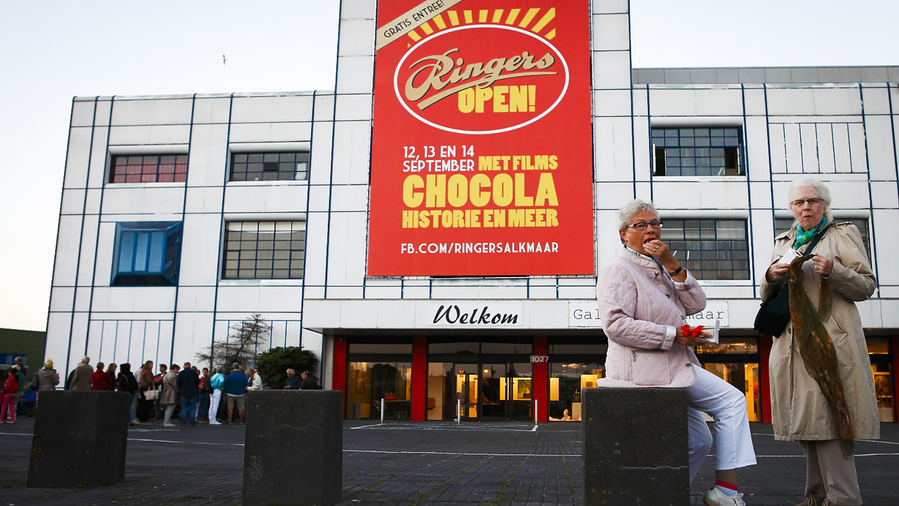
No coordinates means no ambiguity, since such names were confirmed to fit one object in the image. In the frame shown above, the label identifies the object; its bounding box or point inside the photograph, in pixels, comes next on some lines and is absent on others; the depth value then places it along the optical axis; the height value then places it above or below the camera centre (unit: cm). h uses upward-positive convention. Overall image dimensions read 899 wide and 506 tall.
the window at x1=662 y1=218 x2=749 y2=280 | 2362 +461
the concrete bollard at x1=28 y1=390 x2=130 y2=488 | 602 -51
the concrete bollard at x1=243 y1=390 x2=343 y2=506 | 479 -43
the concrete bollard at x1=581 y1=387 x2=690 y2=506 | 383 -29
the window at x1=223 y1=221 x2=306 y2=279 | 2489 +444
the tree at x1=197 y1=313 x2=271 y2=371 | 2391 +120
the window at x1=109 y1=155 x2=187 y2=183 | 2602 +741
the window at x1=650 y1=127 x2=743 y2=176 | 2461 +793
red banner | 2312 +786
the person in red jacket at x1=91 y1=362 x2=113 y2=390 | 1722 -1
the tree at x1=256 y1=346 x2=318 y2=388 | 2270 +61
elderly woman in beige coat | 418 +21
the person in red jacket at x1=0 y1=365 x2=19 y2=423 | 1779 -36
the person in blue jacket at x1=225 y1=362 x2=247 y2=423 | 2067 -8
